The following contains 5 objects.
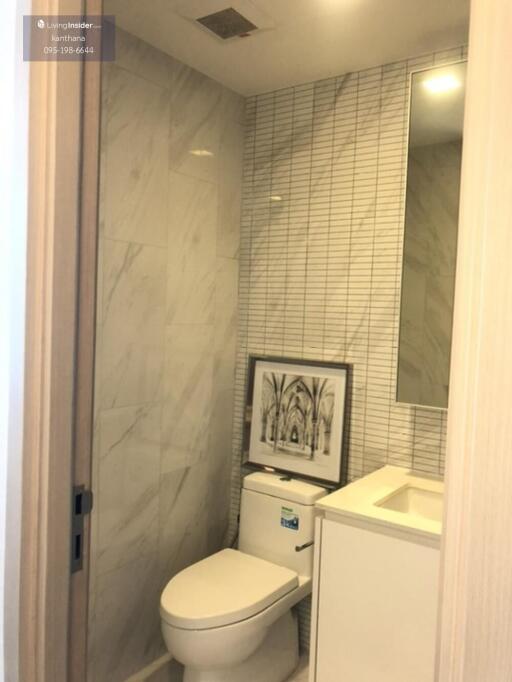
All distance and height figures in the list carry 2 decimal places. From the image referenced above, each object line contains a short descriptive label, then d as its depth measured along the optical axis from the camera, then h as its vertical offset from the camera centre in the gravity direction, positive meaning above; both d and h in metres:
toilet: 1.80 -0.98
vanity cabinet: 1.55 -0.85
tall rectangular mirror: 1.92 +0.32
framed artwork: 2.23 -0.42
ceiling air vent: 1.81 +0.99
